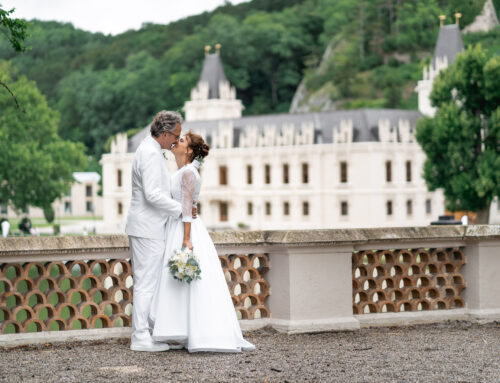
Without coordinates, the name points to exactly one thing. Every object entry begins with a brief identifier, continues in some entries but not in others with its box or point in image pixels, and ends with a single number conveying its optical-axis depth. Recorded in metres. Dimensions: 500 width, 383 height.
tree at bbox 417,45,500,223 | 46.62
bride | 6.85
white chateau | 72.62
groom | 6.98
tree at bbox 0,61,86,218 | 52.34
